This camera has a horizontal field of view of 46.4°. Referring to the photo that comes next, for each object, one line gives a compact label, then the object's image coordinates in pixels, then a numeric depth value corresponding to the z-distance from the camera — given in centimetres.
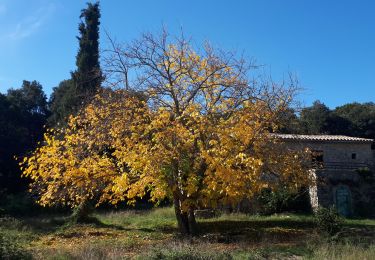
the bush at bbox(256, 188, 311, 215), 2620
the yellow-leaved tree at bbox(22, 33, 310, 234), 1328
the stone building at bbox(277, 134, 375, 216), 2717
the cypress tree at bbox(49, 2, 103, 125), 3339
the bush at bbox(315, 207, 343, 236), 1450
